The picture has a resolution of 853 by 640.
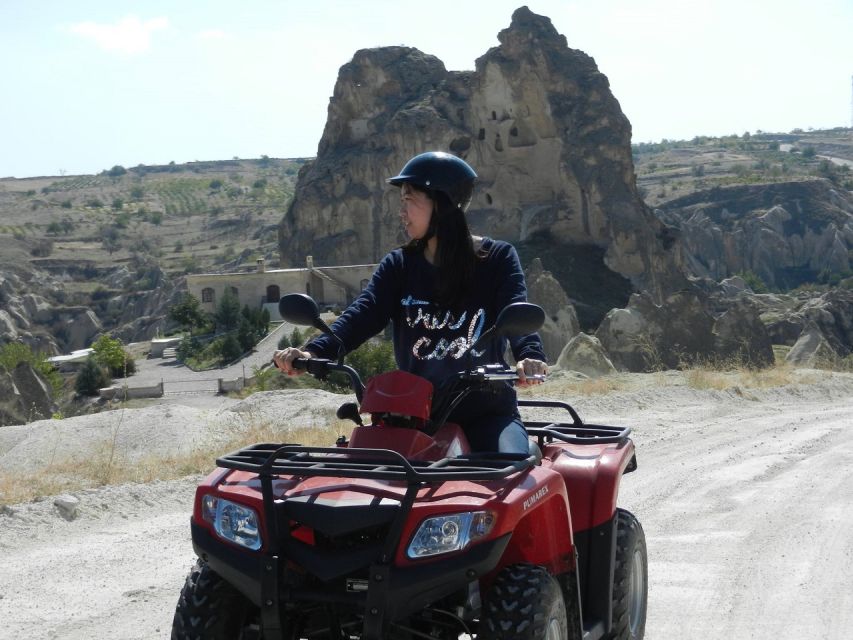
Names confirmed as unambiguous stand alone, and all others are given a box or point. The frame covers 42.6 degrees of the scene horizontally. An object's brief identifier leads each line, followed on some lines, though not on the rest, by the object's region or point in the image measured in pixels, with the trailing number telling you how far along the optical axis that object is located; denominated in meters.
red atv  3.67
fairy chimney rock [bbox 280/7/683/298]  69.31
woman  4.66
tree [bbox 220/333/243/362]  60.54
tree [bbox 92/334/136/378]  60.06
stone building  70.12
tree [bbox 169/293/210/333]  70.50
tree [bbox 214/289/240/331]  67.50
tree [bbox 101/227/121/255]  151.88
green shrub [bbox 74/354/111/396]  54.62
